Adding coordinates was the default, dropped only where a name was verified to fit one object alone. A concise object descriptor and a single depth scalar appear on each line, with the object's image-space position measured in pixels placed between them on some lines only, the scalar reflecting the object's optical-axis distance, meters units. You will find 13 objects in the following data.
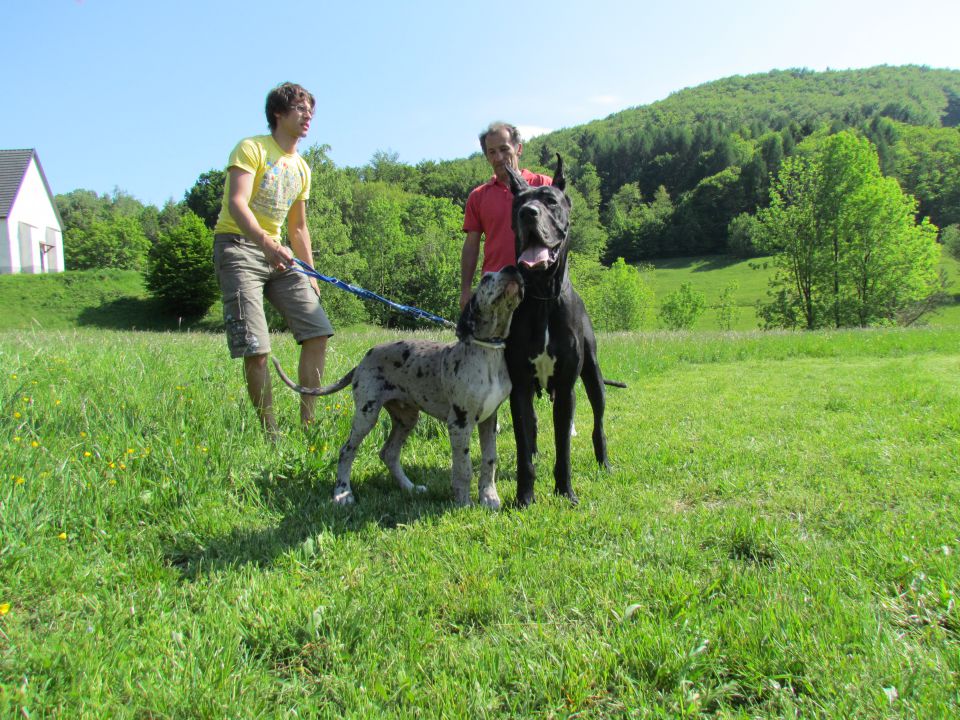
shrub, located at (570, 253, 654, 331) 45.44
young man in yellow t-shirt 4.58
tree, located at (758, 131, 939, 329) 35.47
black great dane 3.37
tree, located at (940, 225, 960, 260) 58.53
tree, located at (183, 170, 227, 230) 71.56
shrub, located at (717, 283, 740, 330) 46.09
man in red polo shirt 4.61
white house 49.53
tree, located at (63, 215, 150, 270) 81.44
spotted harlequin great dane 3.69
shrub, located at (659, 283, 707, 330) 47.16
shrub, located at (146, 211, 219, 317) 42.22
